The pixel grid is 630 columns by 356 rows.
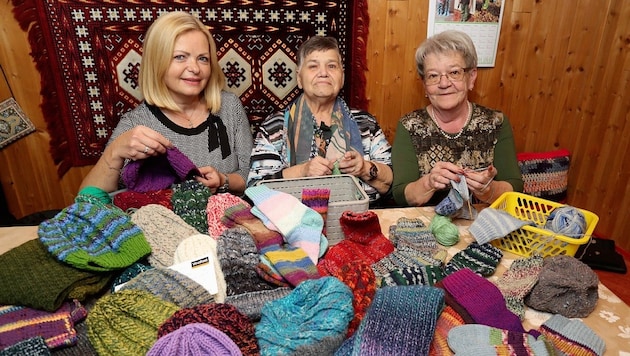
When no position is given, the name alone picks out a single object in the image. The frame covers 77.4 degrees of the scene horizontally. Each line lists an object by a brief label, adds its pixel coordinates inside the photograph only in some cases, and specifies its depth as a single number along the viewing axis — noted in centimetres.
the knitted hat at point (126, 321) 73
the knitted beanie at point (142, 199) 114
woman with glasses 162
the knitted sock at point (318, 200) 107
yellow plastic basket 101
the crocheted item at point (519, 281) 88
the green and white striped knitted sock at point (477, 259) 98
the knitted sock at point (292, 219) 101
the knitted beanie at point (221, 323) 72
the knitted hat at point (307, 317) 71
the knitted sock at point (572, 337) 76
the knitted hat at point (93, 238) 88
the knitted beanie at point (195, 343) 67
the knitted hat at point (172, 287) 83
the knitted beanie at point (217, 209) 105
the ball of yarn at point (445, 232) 110
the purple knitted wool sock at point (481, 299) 81
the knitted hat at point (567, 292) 87
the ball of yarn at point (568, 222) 101
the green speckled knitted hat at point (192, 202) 108
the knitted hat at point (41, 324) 76
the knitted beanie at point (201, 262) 88
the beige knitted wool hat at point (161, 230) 96
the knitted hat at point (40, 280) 81
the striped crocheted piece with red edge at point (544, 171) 232
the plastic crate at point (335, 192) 106
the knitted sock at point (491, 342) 72
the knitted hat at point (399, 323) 72
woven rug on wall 181
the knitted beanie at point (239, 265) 89
